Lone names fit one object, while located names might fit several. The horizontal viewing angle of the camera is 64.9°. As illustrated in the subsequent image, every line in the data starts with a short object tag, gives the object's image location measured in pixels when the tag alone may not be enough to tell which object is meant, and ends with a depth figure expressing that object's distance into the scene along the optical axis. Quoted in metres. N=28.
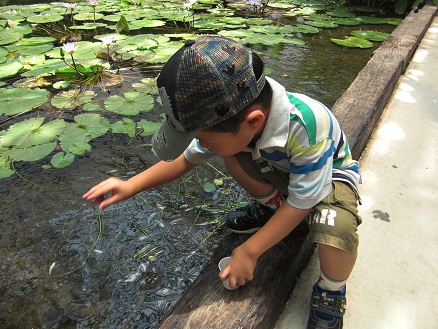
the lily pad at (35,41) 2.84
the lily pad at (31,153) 1.60
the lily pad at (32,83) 2.25
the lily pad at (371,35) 3.34
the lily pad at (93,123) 1.80
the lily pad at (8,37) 2.87
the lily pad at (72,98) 2.05
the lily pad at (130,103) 1.97
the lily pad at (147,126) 1.83
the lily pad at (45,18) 3.38
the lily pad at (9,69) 2.27
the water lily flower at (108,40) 2.23
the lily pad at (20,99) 1.97
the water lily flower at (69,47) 1.97
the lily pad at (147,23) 3.30
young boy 0.68
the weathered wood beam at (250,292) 0.80
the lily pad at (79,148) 1.67
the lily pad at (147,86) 2.22
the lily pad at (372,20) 3.93
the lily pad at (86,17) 3.52
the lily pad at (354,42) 3.10
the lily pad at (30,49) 2.65
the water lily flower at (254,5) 3.73
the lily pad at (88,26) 3.26
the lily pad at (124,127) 1.84
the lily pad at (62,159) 1.60
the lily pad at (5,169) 1.53
